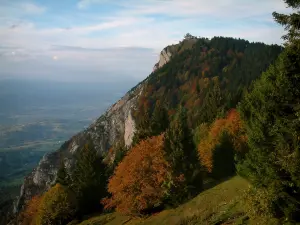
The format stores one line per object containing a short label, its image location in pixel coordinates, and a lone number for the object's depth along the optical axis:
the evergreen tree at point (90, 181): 62.06
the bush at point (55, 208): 58.53
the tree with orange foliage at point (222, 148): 51.41
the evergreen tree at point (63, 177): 68.81
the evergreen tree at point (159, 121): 58.34
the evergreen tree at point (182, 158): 44.34
